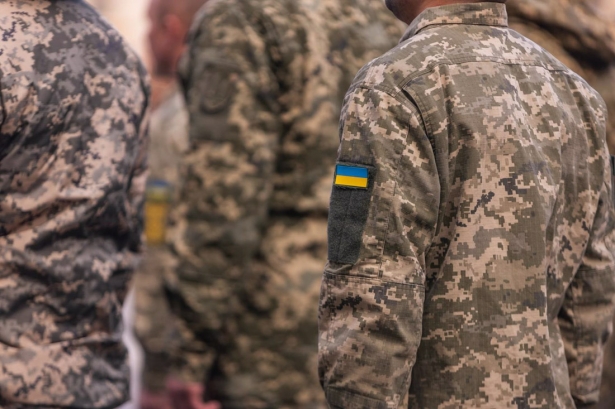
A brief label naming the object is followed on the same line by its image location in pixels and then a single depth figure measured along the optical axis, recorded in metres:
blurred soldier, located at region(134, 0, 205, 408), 7.64
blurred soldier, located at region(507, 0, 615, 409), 4.98
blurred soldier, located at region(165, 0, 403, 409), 4.71
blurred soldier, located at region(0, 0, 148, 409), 3.49
